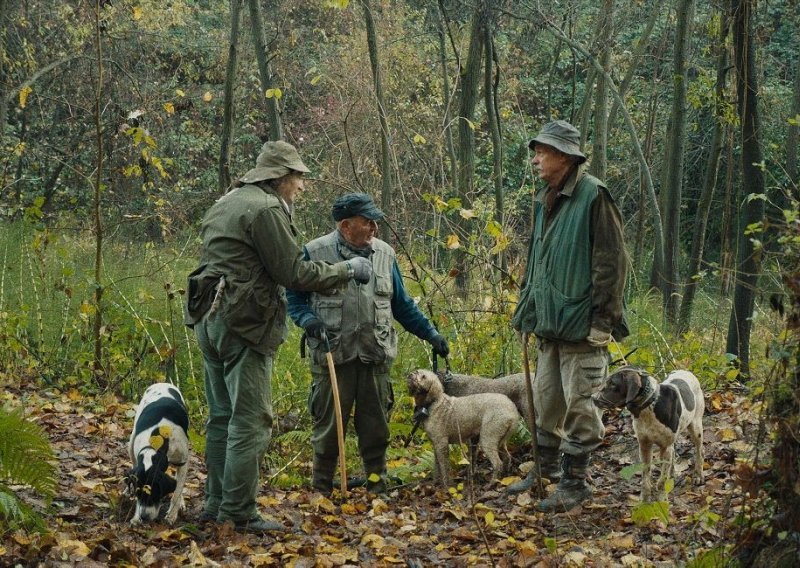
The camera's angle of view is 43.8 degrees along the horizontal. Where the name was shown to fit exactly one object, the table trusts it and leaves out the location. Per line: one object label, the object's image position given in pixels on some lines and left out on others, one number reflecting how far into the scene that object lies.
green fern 6.16
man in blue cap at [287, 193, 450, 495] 7.37
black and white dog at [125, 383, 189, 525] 6.45
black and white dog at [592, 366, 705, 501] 6.32
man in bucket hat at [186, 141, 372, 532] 6.20
